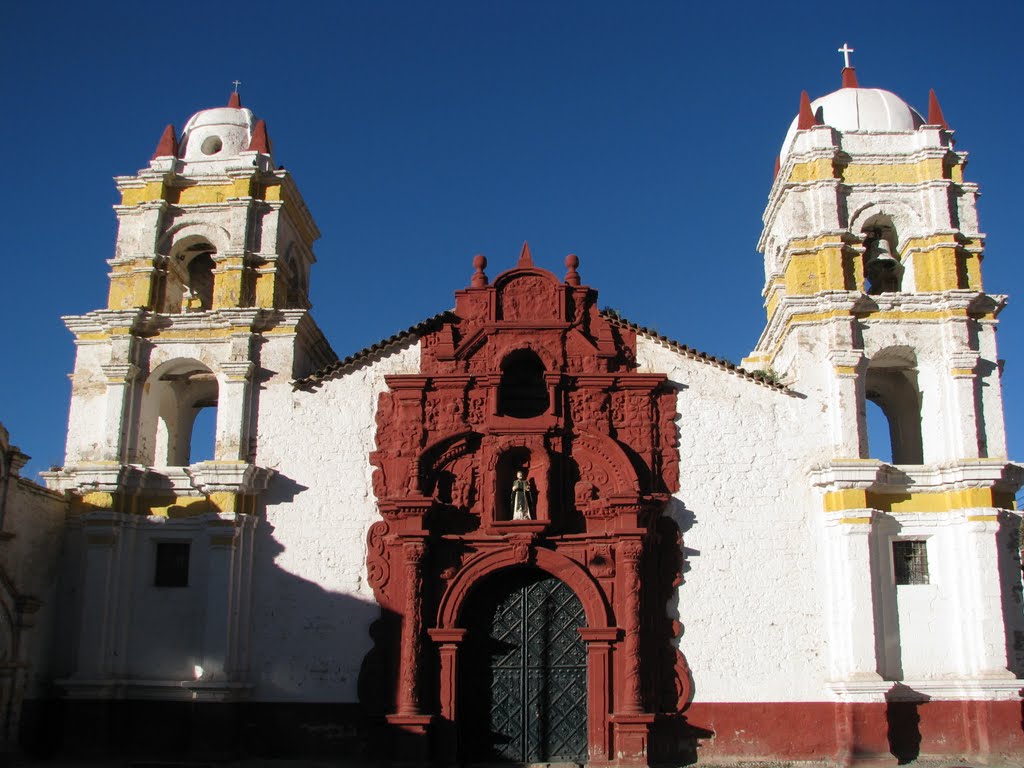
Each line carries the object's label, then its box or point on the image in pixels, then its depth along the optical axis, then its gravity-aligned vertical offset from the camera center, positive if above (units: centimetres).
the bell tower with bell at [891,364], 1784 +495
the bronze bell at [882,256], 2123 +737
